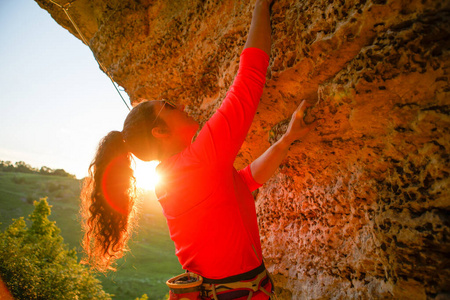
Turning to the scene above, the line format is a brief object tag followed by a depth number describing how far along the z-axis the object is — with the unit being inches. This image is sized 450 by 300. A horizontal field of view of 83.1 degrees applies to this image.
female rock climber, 46.1
